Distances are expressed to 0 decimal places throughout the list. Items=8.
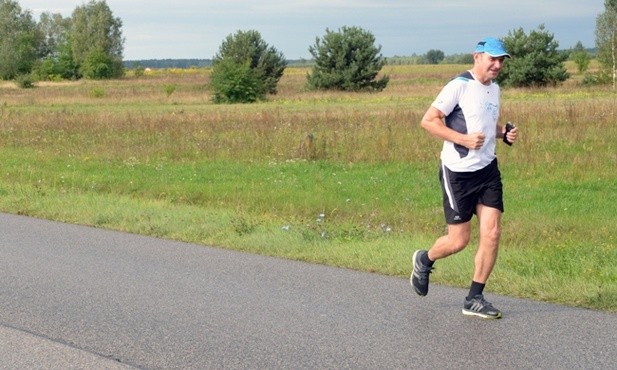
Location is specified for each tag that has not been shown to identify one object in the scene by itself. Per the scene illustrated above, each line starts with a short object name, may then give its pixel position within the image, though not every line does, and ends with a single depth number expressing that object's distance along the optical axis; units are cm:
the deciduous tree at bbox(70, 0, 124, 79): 12731
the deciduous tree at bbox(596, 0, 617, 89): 7612
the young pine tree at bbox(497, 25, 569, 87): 6325
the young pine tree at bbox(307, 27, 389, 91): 6819
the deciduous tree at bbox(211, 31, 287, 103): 5816
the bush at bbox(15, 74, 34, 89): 9219
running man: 675
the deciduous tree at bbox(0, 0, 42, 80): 10894
